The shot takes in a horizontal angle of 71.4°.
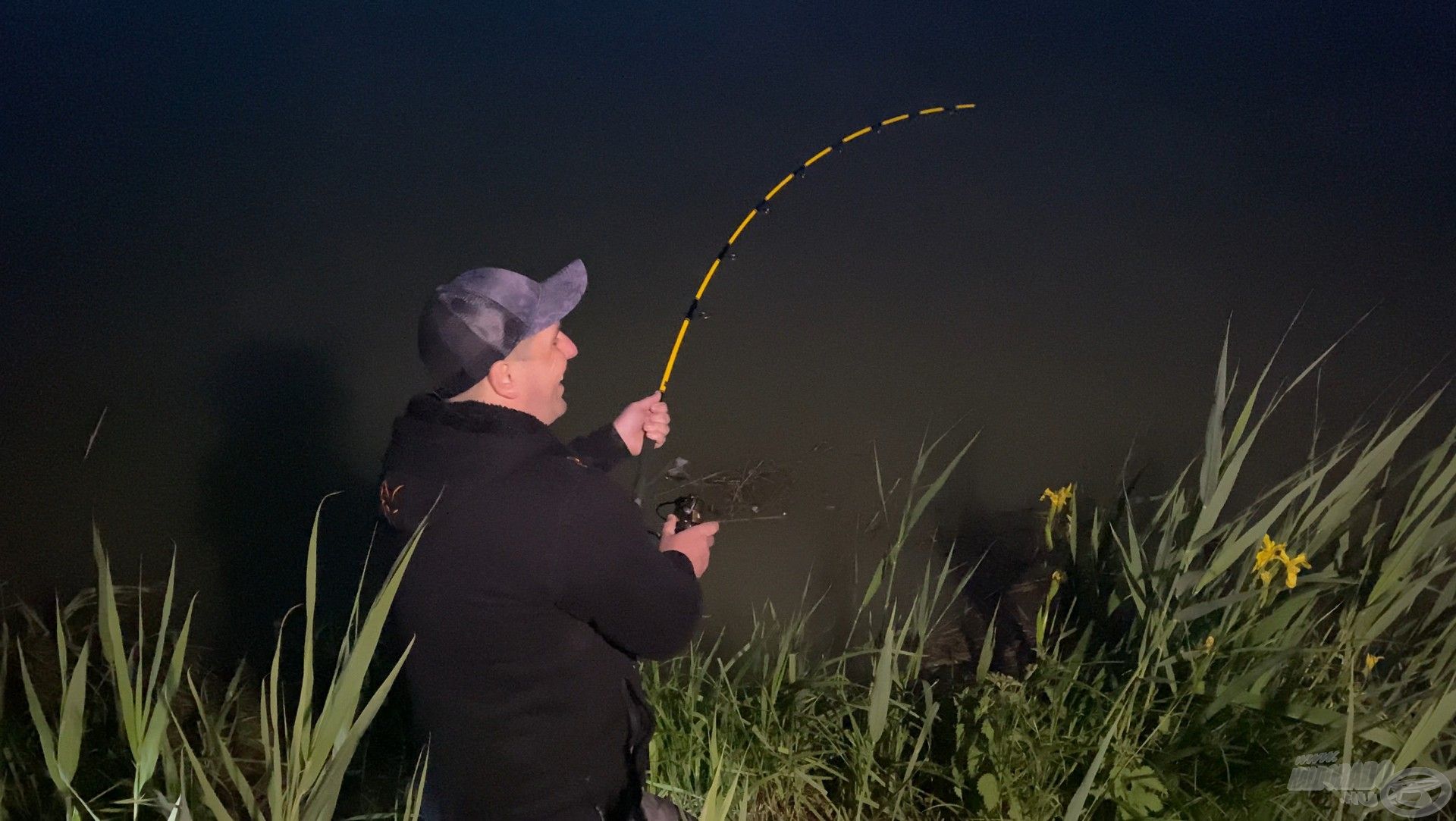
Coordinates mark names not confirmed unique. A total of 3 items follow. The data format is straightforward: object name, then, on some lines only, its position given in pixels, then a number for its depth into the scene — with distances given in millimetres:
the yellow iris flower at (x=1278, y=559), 1430
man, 1065
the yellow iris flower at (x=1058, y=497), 1735
